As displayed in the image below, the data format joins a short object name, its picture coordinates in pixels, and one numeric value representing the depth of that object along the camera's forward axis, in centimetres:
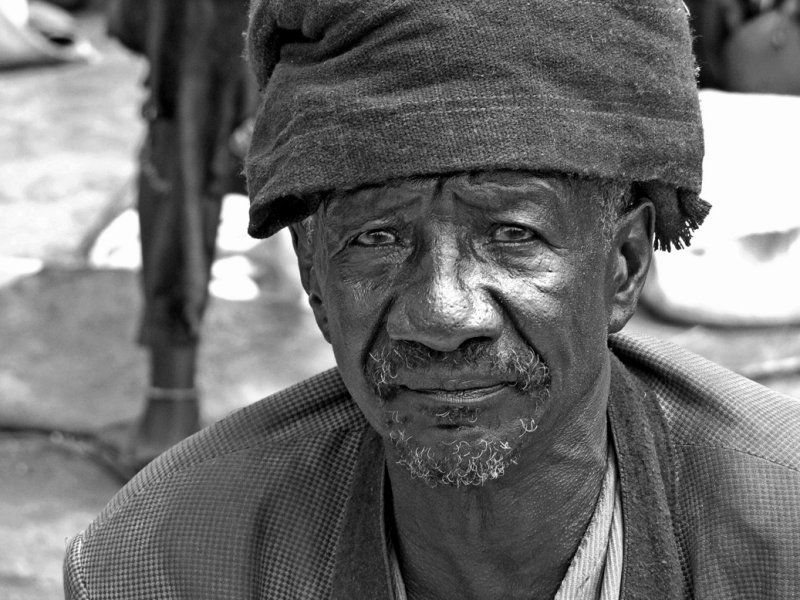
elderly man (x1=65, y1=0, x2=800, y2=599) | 164
